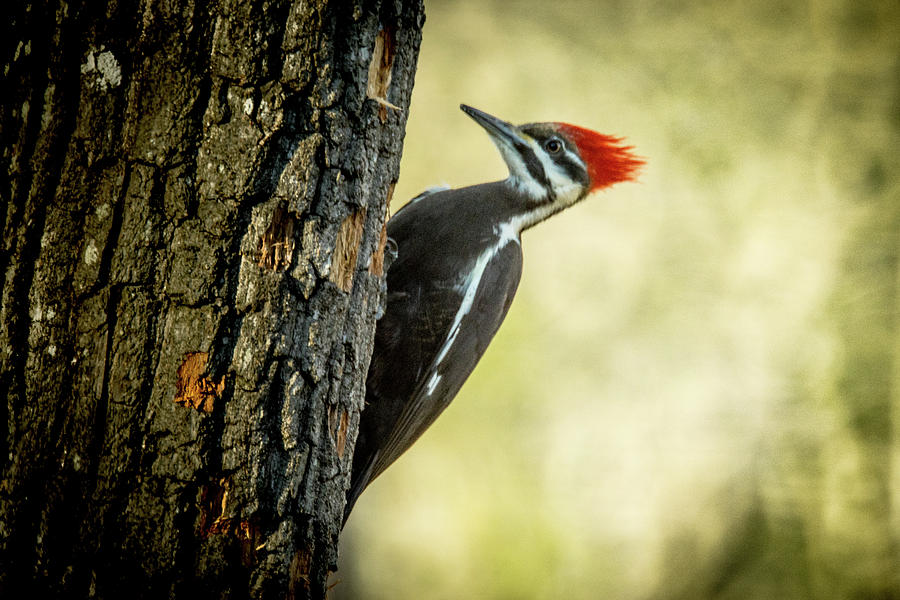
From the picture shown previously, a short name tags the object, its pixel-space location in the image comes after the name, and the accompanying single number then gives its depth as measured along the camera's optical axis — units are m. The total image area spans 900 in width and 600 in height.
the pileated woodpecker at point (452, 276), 10.58
